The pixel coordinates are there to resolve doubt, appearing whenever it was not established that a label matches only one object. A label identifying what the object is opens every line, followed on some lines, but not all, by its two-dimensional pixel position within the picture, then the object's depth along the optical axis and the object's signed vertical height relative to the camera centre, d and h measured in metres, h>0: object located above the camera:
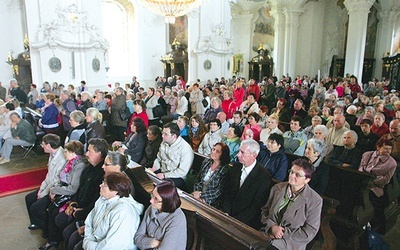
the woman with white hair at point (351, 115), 6.66 -0.82
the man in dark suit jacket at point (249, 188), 3.34 -1.16
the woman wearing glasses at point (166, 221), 2.55 -1.17
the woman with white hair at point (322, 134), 4.78 -0.85
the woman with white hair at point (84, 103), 8.59 -0.77
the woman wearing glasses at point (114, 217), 2.72 -1.23
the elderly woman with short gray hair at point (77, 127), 5.62 -0.93
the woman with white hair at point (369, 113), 6.34 -0.72
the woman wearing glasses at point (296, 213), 2.84 -1.22
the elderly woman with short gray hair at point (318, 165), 3.67 -1.02
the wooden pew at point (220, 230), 2.33 -1.17
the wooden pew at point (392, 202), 4.25 -1.71
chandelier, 9.65 +2.09
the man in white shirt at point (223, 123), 6.28 -0.94
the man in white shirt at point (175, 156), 4.48 -1.14
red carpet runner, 5.63 -1.97
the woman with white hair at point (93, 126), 5.73 -0.92
